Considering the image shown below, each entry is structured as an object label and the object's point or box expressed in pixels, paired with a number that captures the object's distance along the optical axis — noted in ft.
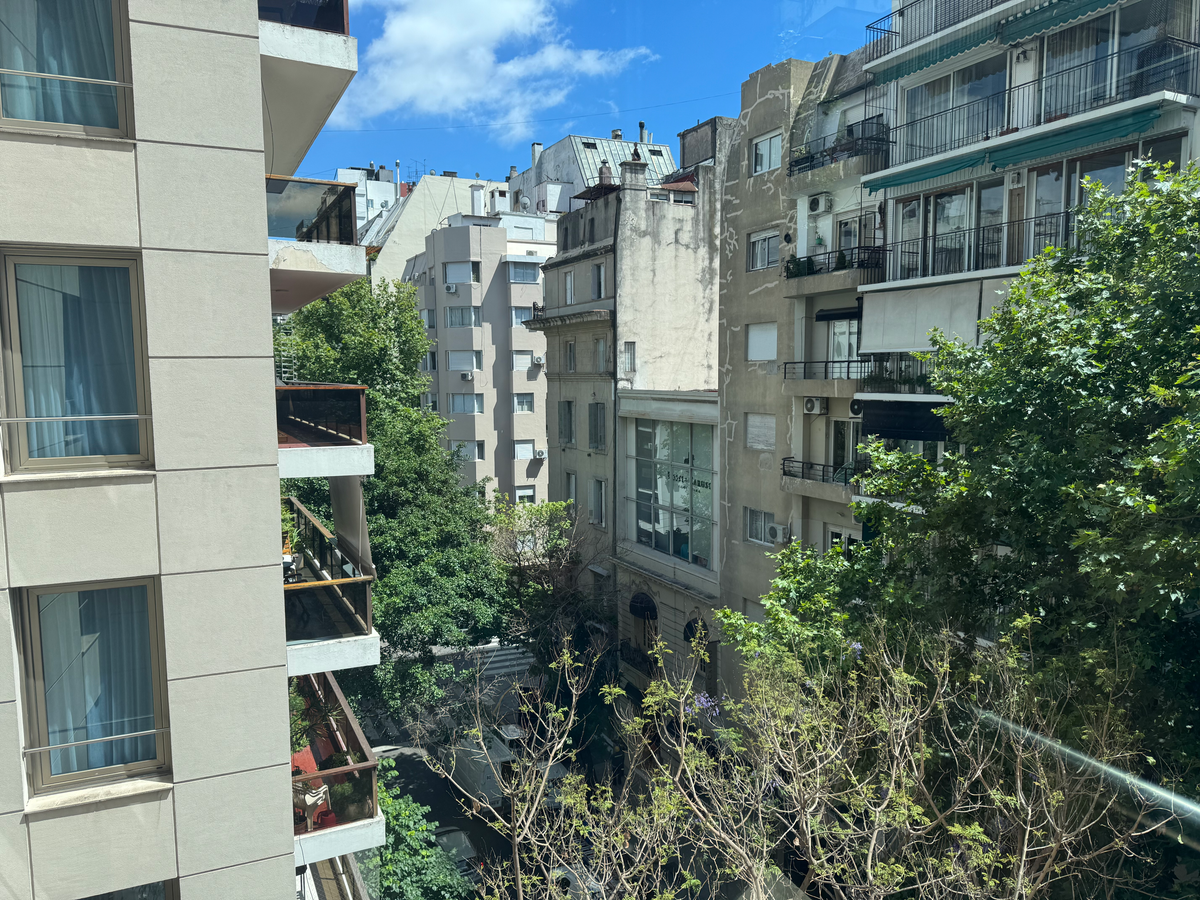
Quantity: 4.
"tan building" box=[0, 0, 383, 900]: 19.31
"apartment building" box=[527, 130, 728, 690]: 87.51
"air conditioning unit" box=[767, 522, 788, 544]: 73.51
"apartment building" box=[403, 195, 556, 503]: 142.00
